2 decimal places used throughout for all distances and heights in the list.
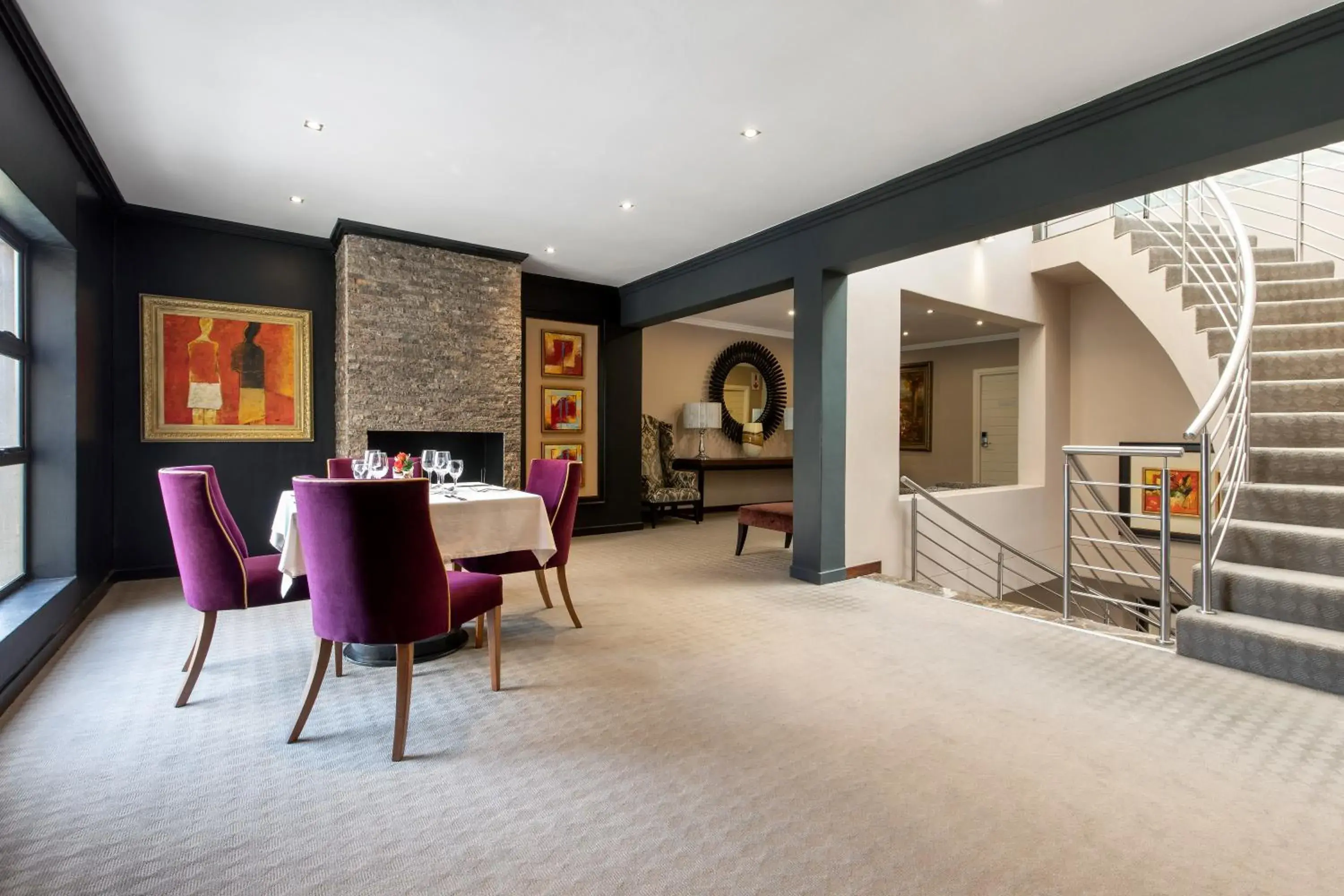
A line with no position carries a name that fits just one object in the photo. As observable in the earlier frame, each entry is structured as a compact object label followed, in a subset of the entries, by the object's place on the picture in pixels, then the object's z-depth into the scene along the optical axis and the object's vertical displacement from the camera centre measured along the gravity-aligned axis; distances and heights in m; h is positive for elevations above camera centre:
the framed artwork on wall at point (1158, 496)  6.18 -0.48
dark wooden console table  7.98 -0.22
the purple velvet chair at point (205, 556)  2.52 -0.44
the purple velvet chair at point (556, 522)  3.46 -0.42
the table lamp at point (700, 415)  8.27 +0.39
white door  8.91 +0.30
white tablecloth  2.89 -0.36
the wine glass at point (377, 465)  3.15 -0.10
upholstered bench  5.23 -0.58
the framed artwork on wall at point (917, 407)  9.91 +0.62
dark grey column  4.55 +0.15
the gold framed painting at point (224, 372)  4.72 +0.55
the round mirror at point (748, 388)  8.88 +0.82
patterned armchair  7.44 -0.40
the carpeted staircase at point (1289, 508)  2.84 -0.31
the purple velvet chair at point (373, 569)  2.11 -0.41
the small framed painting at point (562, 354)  6.46 +0.92
